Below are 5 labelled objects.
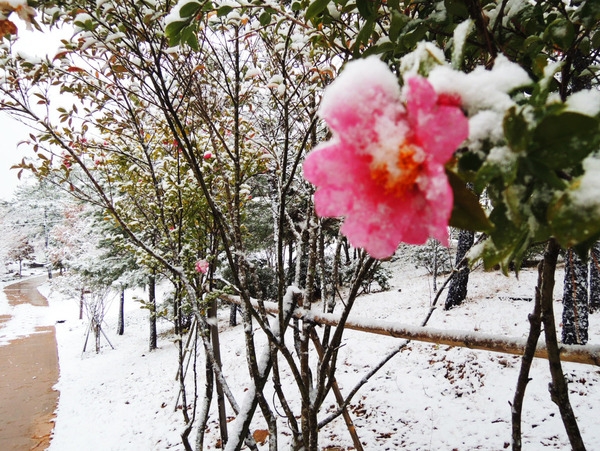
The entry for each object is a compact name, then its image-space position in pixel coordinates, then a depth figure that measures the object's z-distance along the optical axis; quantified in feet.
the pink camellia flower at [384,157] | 0.90
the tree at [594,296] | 20.72
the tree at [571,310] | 15.34
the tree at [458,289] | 23.70
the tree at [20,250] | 92.27
